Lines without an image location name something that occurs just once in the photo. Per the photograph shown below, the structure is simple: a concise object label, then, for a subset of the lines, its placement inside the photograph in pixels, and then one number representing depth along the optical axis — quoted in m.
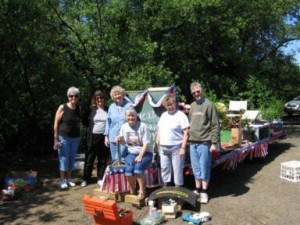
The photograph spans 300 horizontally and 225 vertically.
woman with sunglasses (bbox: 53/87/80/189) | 5.29
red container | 3.71
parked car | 18.79
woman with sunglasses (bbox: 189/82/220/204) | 4.58
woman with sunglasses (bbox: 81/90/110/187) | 5.45
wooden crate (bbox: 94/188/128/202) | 4.78
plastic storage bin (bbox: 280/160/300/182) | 5.71
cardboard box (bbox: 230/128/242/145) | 6.29
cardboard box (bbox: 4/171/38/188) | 5.52
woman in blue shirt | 5.06
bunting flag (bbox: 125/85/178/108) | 5.31
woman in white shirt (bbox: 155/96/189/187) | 4.59
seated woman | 4.48
